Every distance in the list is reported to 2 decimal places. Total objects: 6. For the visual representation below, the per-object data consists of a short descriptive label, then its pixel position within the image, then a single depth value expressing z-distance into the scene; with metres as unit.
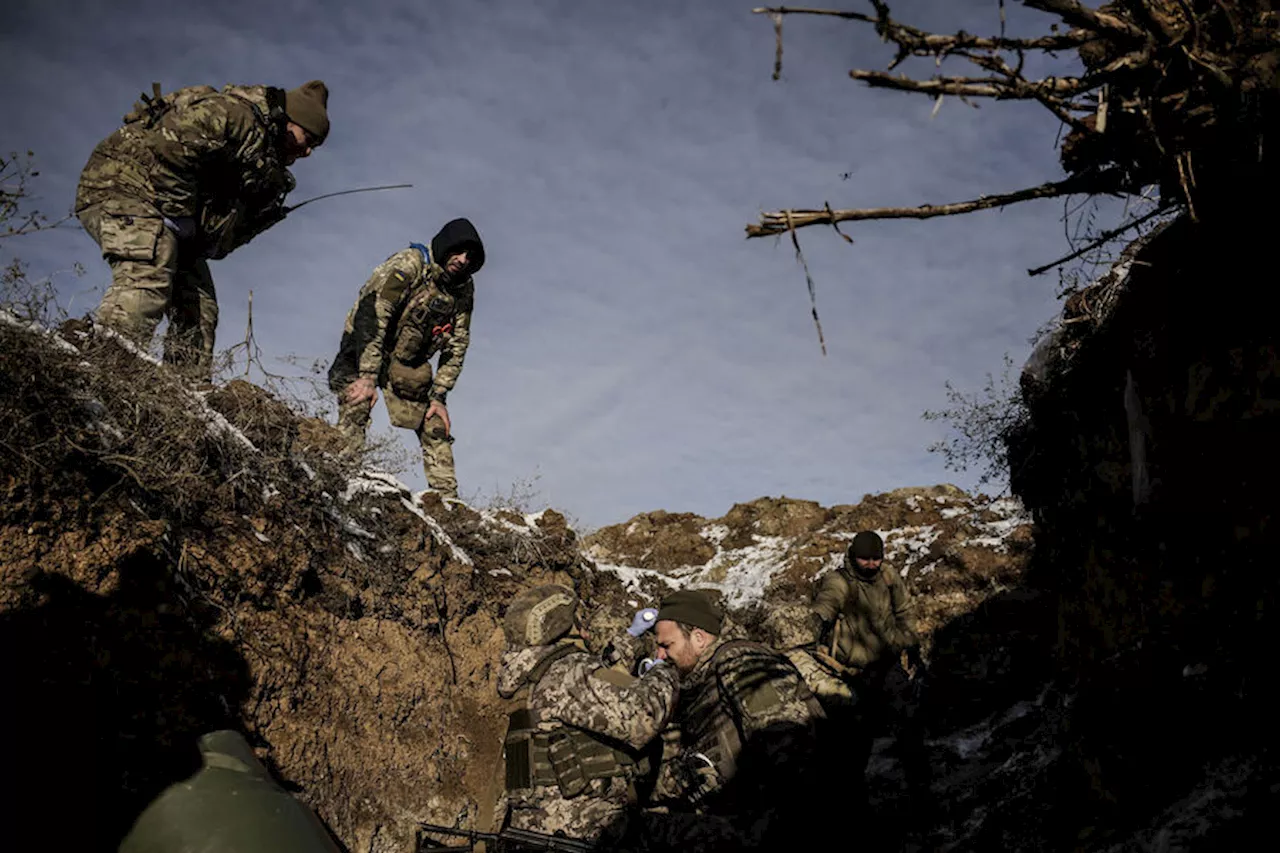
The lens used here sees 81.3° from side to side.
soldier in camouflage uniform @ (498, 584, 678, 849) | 3.71
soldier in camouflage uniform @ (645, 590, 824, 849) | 3.46
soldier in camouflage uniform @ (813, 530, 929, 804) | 5.95
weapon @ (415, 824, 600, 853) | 3.54
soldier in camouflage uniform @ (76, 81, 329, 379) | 4.48
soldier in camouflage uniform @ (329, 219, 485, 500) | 6.26
